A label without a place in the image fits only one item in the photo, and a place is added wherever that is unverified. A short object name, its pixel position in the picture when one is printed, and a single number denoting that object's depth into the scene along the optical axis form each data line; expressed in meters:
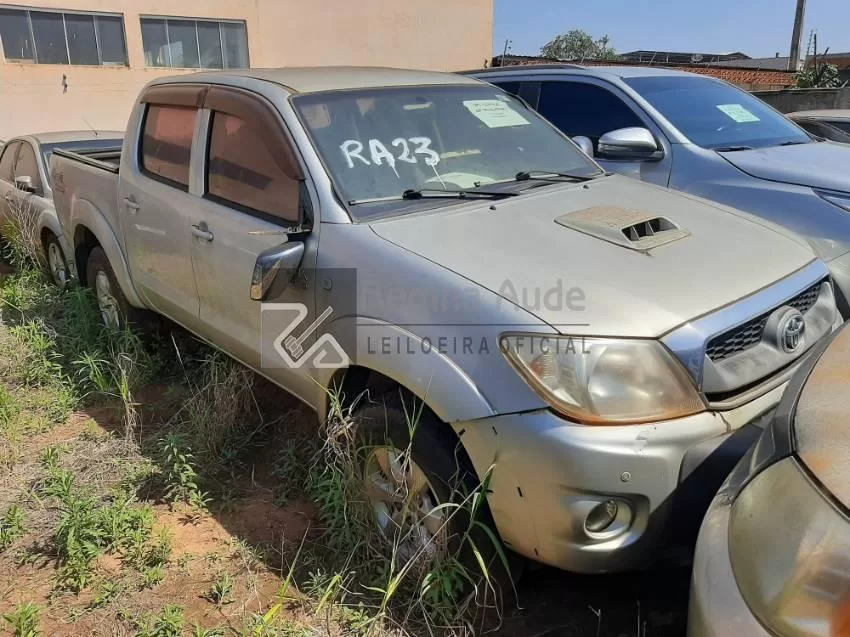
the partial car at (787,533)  1.35
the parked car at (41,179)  6.21
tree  64.44
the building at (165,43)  13.91
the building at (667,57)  36.29
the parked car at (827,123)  6.52
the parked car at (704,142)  3.92
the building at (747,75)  21.30
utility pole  22.47
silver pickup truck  2.07
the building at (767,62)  44.47
